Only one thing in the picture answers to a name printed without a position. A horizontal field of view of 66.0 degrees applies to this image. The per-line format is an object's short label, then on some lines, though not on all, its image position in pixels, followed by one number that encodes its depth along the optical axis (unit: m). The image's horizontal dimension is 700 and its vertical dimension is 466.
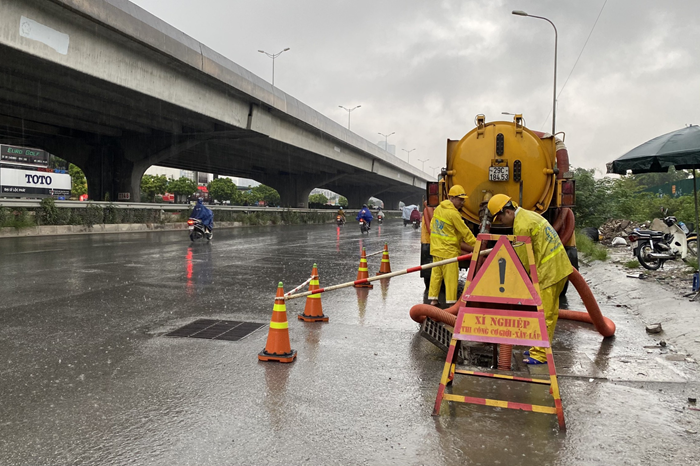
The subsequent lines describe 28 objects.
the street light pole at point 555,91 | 29.77
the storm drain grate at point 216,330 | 6.10
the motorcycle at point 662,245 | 11.20
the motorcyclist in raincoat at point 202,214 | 20.17
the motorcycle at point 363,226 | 29.63
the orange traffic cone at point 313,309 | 7.05
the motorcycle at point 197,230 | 19.87
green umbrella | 7.73
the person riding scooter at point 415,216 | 39.00
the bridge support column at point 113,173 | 36.44
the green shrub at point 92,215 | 25.17
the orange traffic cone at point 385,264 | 11.18
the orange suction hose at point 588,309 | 5.62
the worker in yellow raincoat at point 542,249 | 4.89
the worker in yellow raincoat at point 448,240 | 7.19
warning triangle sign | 4.09
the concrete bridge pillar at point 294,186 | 60.91
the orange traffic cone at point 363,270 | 9.52
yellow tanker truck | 8.16
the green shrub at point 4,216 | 20.97
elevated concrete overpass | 17.84
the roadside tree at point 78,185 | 87.12
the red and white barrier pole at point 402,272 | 5.58
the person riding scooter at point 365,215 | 29.75
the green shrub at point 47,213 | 22.98
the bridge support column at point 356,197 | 82.88
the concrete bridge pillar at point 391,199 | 104.76
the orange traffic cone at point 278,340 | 5.18
